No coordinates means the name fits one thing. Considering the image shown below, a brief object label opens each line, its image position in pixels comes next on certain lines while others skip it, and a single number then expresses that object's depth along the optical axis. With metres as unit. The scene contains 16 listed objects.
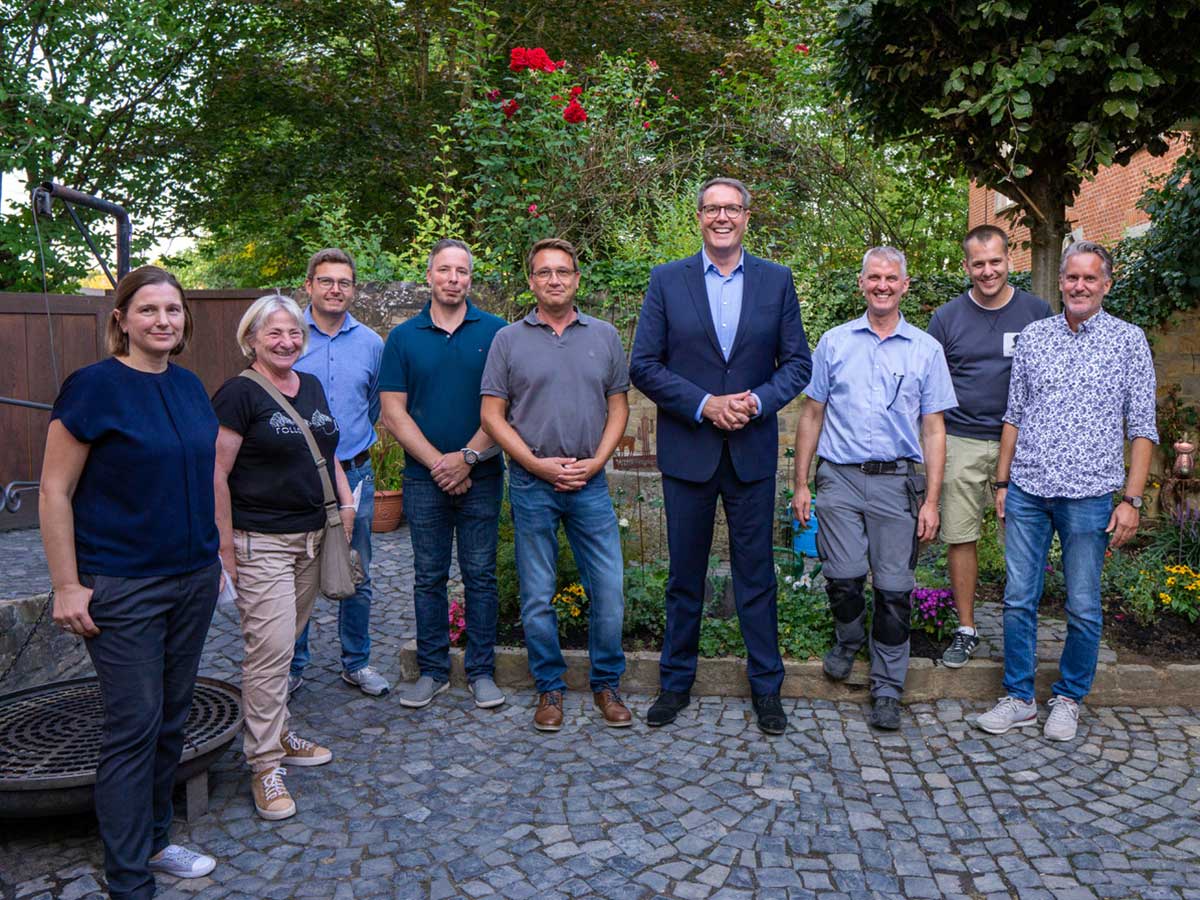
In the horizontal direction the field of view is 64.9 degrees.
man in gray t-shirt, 4.53
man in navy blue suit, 4.12
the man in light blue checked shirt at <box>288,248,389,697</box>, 4.52
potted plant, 7.93
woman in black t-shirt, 3.46
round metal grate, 3.13
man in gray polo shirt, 4.16
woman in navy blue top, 2.71
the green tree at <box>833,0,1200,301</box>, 4.75
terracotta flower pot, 7.91
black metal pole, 5.37
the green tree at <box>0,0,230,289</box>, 10.27
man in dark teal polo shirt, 4.29
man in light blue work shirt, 4.21
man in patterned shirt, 4.00
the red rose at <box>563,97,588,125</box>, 8.29
